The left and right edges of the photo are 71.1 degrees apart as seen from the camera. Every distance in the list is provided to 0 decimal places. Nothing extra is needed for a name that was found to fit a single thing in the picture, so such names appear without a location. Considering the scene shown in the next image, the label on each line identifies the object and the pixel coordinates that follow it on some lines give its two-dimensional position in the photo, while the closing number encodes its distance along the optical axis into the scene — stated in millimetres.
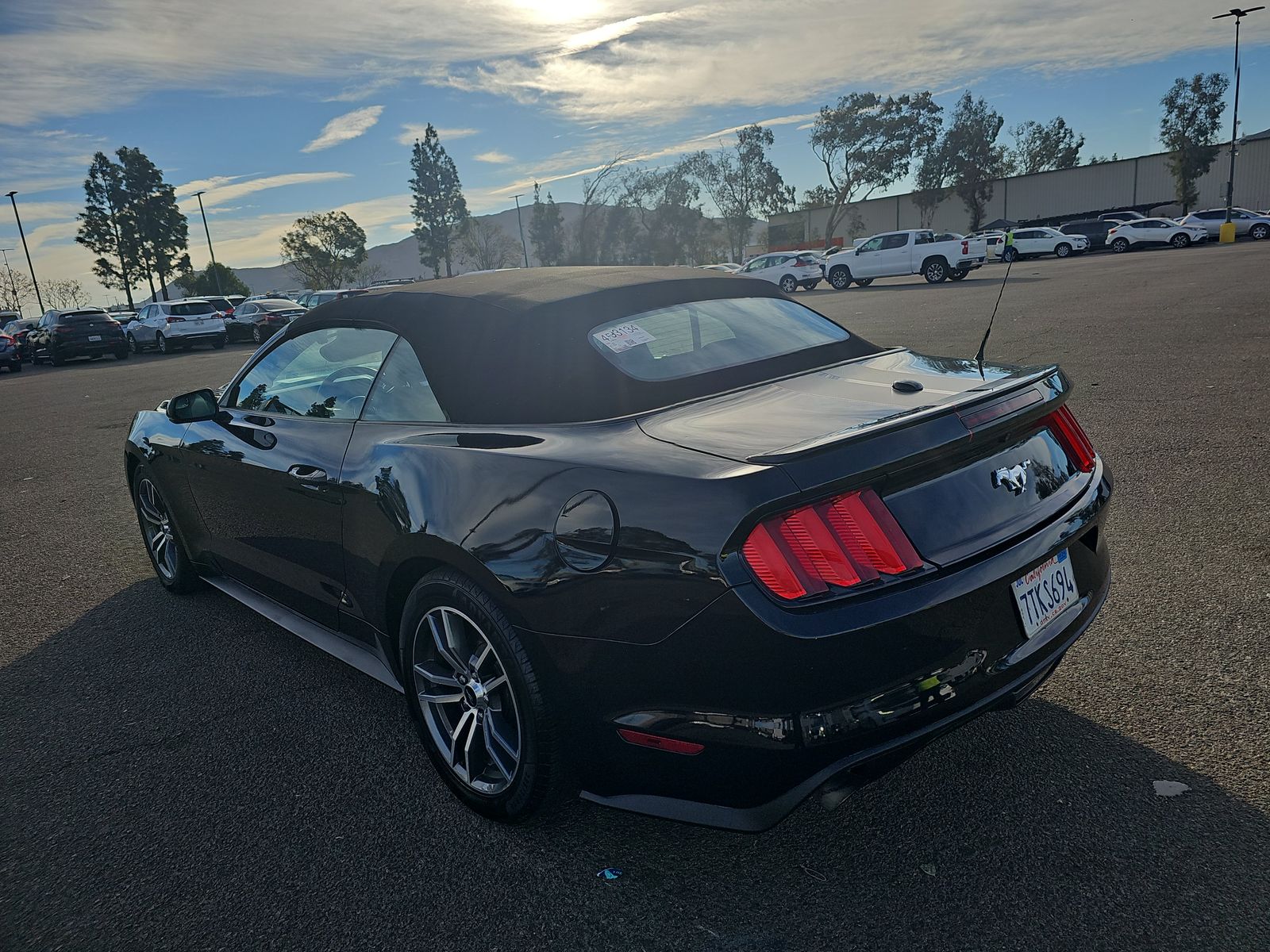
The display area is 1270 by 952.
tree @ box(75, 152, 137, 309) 69438
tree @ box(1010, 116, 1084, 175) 99250
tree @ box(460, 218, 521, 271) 96938
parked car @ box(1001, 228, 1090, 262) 42531
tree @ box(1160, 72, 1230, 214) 67375
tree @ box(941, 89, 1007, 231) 75750
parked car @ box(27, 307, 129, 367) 26406
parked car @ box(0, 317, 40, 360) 30336
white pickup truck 29375
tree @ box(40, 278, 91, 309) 86644
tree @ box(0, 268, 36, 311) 79750
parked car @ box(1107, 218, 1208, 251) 39469
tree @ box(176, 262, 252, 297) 73938
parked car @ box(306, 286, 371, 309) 30714
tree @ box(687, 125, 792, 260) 89625
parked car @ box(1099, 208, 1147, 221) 44509
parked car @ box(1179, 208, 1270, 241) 39781
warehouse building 65000
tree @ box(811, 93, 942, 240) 76312
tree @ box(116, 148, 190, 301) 70875
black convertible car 1969
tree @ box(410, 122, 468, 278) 95438
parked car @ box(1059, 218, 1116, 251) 45000
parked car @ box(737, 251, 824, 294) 34938
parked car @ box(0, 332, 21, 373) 26692
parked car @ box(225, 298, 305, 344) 29844
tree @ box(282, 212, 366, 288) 80938
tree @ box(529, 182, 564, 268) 85875
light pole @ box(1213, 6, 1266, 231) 45781
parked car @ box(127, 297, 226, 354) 28219
